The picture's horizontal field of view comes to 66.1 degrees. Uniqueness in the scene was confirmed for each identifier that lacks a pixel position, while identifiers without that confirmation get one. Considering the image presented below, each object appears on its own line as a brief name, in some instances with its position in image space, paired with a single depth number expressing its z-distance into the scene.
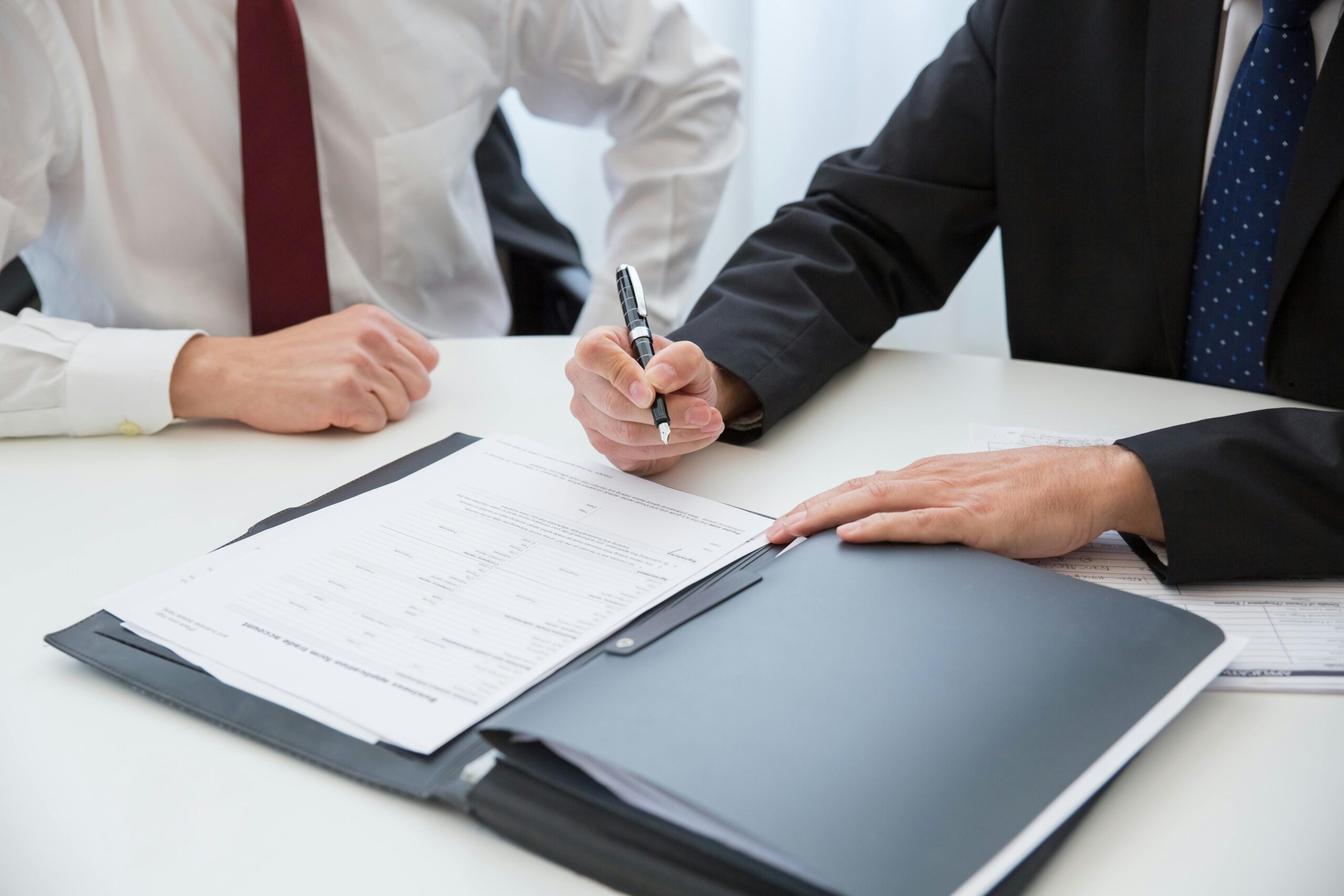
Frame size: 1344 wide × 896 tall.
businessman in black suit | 0.71
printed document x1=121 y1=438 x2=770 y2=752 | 0.59
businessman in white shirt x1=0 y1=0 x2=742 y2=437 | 1.00
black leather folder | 0.45
